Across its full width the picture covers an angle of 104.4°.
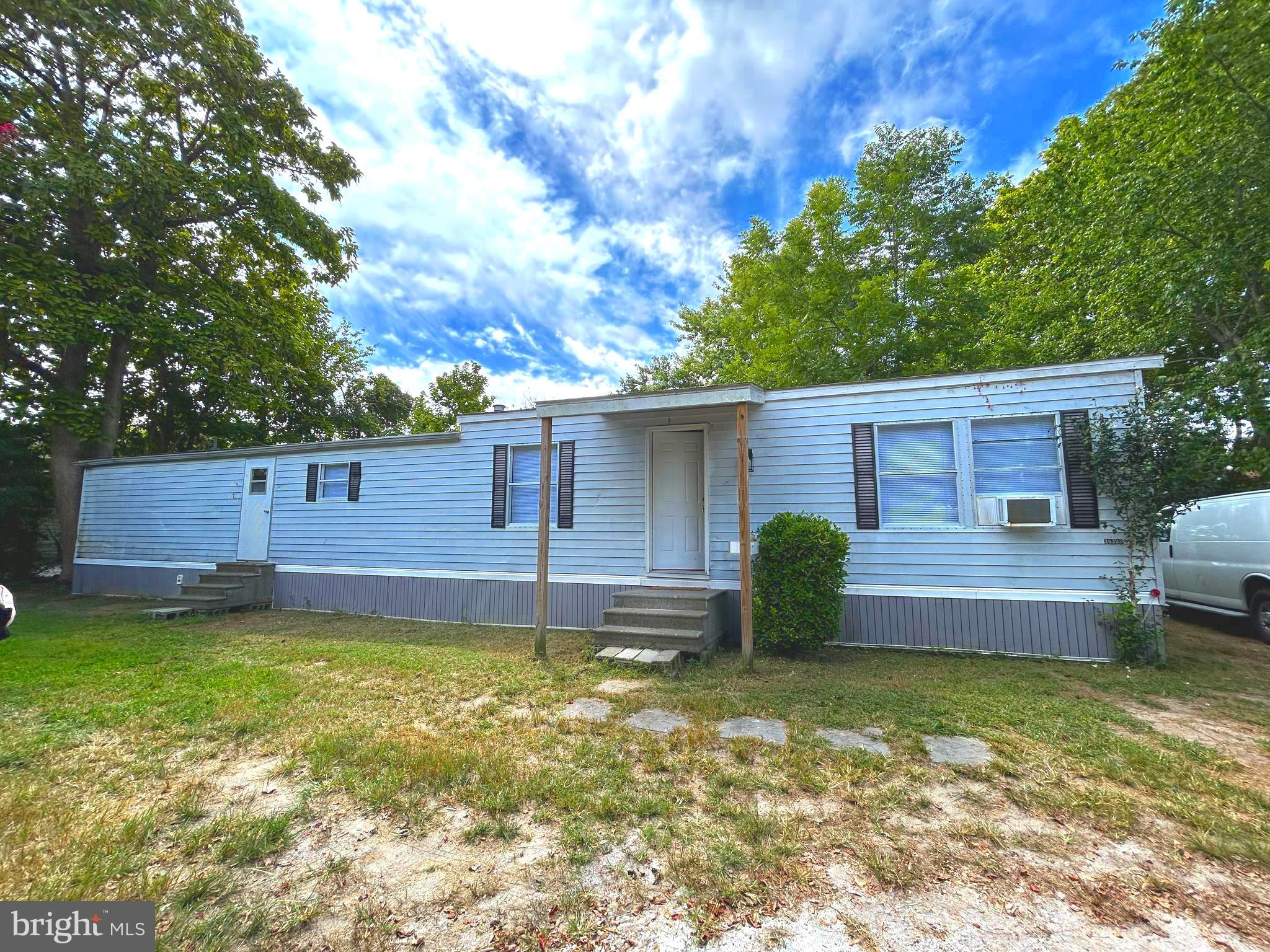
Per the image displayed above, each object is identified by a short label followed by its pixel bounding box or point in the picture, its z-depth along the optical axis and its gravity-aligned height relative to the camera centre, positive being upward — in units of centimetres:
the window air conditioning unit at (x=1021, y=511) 535 +24
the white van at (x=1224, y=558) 609 -32
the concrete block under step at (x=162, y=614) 770 -136
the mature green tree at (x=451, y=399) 2423 +659
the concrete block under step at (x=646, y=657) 495 -131
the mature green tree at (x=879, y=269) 1312 +764
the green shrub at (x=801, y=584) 532 -57
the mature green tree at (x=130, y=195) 998 +766
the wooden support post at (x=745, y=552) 498 -21
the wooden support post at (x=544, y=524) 562 +7
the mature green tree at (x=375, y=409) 1873 +497
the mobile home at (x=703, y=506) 544 +33
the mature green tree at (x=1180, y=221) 707 +521
